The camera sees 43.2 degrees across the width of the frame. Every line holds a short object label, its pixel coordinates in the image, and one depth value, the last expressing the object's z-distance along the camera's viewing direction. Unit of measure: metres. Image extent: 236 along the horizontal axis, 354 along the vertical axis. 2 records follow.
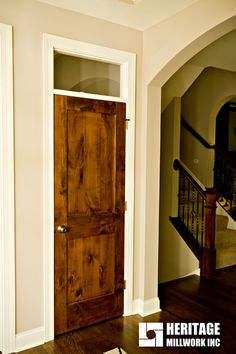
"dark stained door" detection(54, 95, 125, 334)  2.59
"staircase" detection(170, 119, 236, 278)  3.94
